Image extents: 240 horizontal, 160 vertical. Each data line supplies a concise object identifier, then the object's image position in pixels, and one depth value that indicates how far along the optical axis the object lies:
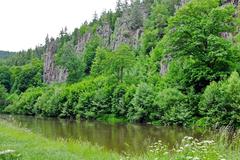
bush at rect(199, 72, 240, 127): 33.81
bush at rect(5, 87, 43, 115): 87.69
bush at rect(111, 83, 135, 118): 55.55
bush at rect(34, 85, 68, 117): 74.44
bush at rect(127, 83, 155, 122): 47.97
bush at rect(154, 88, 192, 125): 40.06
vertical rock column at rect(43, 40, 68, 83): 142.50
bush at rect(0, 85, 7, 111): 102.60
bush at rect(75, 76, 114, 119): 62.19
